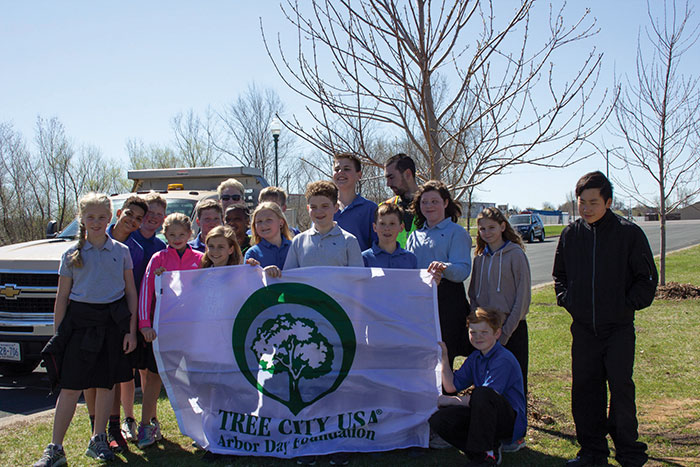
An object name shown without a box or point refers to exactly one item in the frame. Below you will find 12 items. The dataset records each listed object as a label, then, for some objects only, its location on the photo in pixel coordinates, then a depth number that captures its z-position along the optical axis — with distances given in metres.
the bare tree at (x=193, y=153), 35.19
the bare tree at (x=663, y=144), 11.41
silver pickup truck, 6.88
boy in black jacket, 4.05
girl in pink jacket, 4.75
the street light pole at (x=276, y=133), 17.55
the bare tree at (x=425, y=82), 5.49
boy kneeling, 3.99
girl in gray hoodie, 4.51
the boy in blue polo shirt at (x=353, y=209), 5.27
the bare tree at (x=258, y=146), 33.34
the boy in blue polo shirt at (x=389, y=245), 4.57
